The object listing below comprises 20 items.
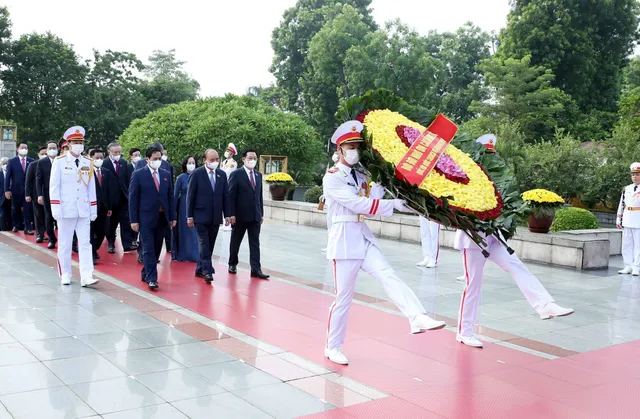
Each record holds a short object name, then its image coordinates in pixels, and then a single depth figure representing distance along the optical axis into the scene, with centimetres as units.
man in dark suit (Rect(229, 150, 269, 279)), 890
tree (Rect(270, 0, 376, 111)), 4153
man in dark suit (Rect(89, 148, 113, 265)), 1038
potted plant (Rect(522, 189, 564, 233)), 1107
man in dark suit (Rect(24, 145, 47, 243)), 1204
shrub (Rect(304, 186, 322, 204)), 1941
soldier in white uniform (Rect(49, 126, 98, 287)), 789
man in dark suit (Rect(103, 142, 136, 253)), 1083
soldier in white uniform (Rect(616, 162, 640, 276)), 1025
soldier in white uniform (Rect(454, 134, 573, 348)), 529
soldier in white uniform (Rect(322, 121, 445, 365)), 497
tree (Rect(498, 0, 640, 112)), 3080
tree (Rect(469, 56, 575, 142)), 2756
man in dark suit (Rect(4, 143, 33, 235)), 1325
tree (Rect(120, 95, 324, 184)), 2284
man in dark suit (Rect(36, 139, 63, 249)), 1130
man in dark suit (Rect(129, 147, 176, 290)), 809
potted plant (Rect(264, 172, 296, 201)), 1833
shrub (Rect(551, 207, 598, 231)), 1226
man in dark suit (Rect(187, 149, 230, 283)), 858
